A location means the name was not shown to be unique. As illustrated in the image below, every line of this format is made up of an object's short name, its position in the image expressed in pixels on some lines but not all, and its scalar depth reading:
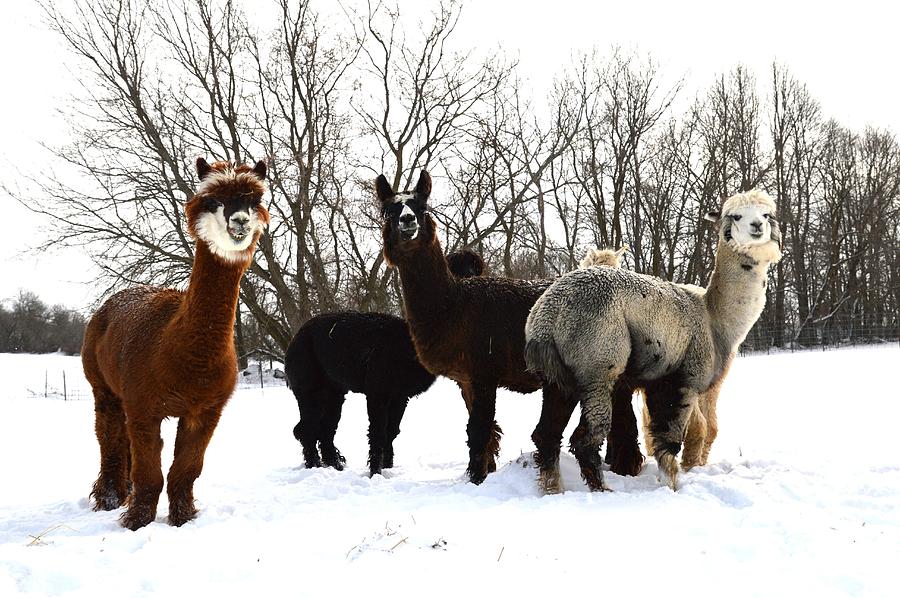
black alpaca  6.62
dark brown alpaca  5.60
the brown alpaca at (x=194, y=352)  4.33
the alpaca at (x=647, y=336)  4.56
